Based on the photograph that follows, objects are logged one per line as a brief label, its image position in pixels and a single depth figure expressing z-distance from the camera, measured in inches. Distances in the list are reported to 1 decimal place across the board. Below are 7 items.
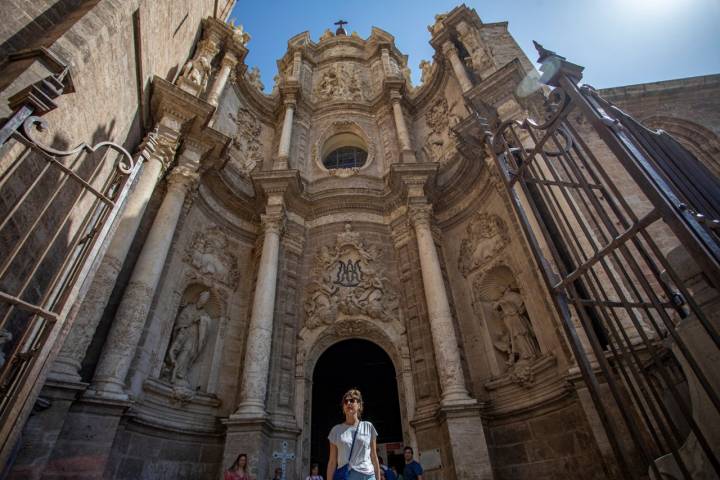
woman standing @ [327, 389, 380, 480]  107.6
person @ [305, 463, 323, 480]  213.0
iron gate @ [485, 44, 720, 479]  72.6
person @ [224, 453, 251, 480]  204.9
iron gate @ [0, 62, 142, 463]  106.3
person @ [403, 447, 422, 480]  211.1
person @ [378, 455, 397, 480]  209.5
